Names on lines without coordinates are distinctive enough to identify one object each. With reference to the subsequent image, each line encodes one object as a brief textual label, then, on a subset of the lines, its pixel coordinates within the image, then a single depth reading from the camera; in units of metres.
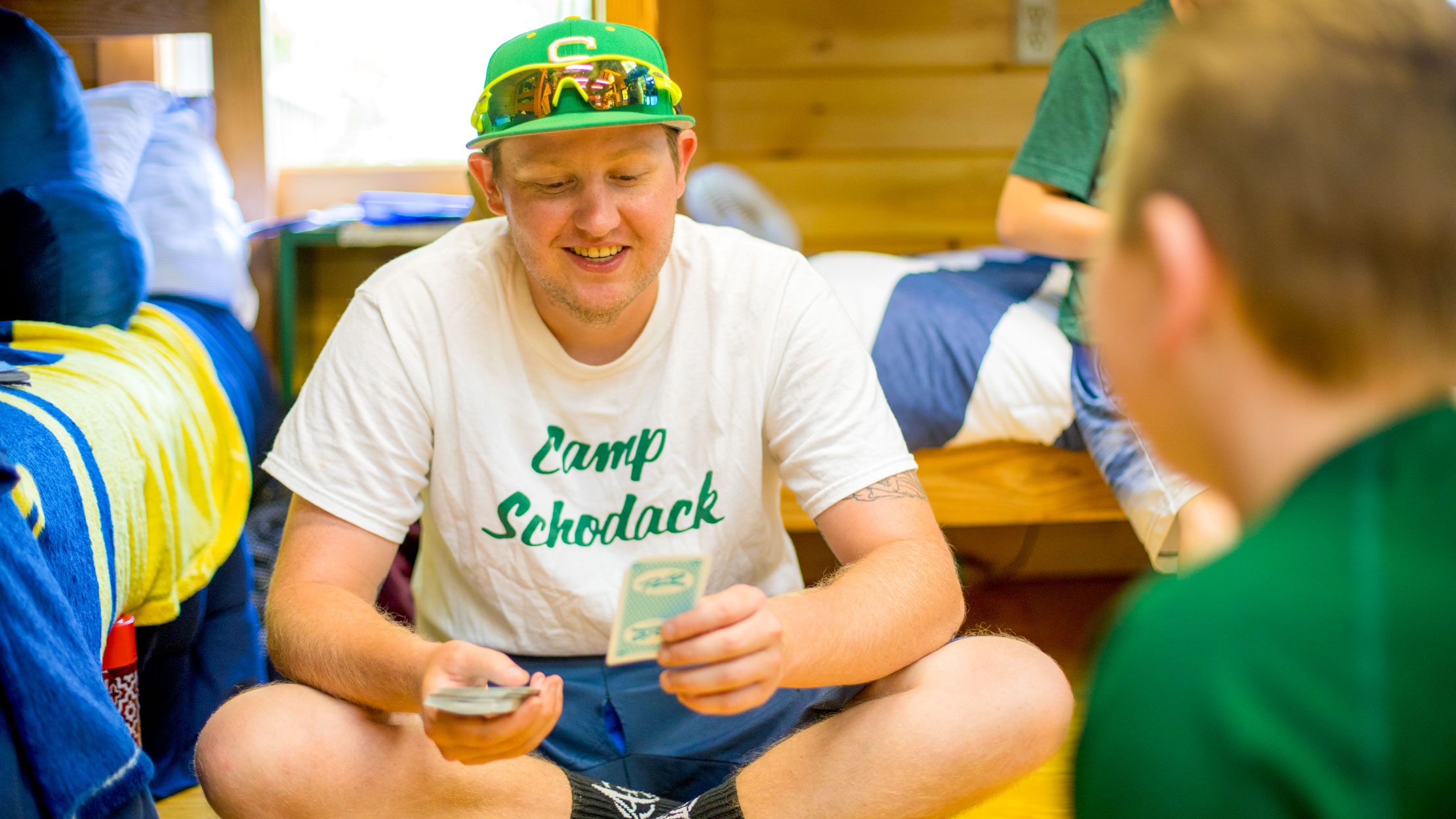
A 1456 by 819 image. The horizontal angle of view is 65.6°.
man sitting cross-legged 1.05
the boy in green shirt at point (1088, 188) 1.59
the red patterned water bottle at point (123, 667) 1.31
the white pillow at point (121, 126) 2.04
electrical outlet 2.68
